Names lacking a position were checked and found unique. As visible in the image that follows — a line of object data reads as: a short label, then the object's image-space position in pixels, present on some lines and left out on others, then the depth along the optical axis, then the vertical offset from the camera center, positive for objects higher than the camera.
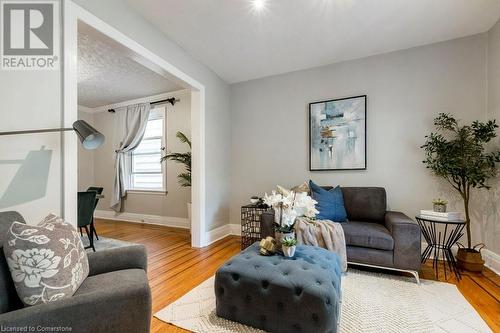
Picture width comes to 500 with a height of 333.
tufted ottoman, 1.27 -0.81
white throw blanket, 2.21 -0.73
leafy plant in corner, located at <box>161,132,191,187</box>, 3.66 +0.12
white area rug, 1.46 -1.11
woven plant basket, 2.23 -1.00
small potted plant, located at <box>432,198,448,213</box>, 2.26 -0.44
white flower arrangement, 1.63 -0.32
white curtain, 4.69 +0.68
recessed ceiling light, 2.06 +1.58
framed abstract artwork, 3.00 +0.45
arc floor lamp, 1.35 +0.20
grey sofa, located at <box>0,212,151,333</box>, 0.84 -0.61
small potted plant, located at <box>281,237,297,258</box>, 1.65 -0.62
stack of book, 2.14 -0.51
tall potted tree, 2.24 +0.04
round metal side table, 2.20 -0.84
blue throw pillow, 2.57 -0.47
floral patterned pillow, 0.98 -0.46
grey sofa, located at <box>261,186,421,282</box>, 2.05 -0.73
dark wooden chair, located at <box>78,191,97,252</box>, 2.63 -0.52
